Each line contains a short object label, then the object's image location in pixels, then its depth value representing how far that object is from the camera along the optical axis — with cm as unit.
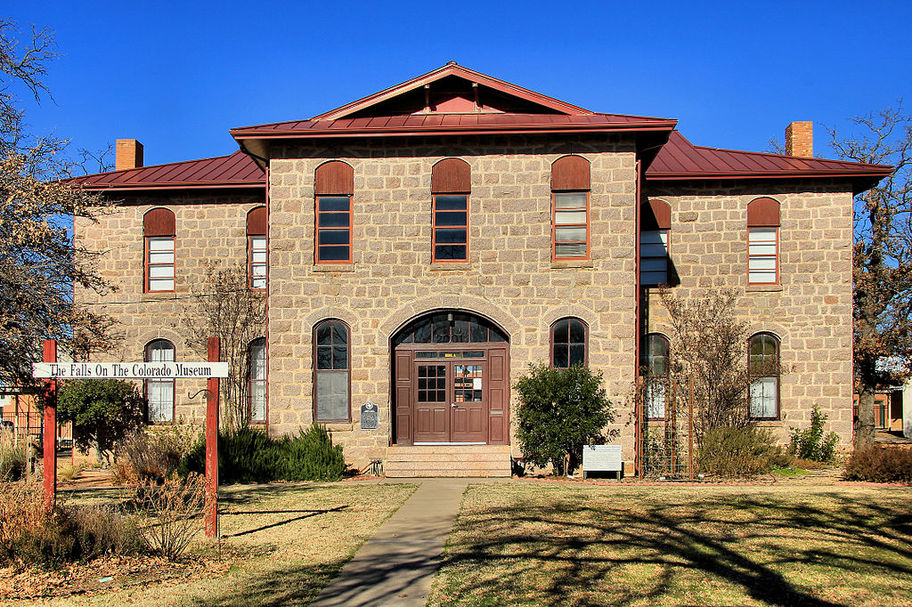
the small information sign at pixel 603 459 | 1750
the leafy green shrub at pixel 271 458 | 1770
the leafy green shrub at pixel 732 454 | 1753
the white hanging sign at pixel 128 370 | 1059
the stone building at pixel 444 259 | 1881
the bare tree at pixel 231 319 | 2225
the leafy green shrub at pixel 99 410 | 1964
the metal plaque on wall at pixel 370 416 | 1889
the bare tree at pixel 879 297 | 2439
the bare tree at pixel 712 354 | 2033
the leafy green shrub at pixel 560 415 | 1772
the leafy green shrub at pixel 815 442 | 2064
